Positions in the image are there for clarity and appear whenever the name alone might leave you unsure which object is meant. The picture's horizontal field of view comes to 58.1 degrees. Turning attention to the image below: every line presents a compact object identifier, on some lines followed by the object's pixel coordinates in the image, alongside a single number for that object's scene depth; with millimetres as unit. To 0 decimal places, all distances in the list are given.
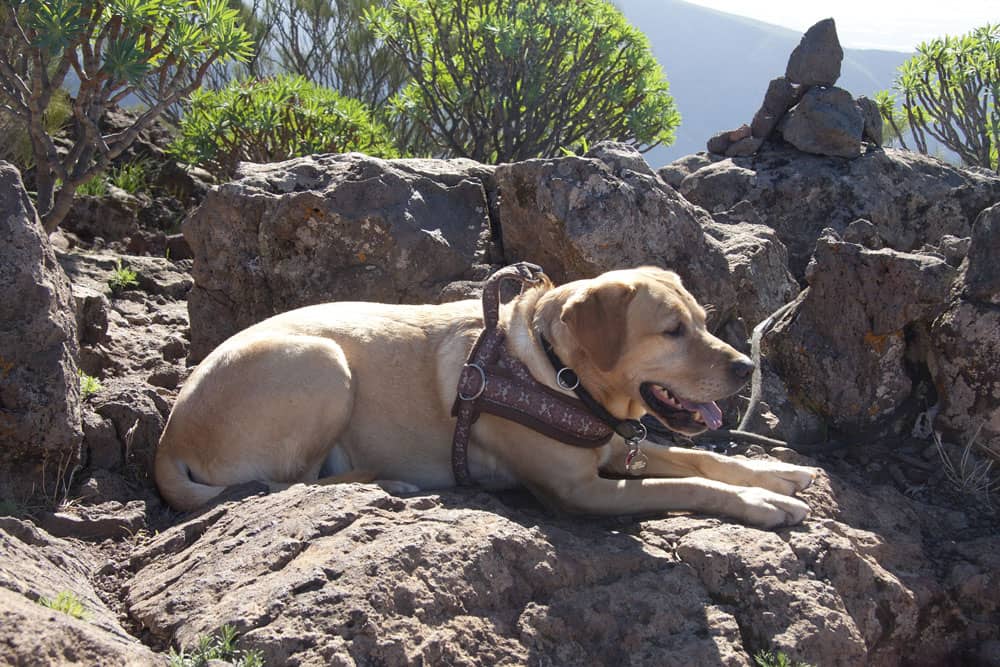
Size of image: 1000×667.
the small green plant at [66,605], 2523
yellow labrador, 3924
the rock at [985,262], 4633
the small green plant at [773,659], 3006
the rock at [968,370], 4512
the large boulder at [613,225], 5395
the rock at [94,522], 3793
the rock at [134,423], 4422
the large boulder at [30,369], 3902
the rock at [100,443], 4254
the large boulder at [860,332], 4730
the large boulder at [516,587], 2732
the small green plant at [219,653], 2451
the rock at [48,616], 2107
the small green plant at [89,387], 4602
